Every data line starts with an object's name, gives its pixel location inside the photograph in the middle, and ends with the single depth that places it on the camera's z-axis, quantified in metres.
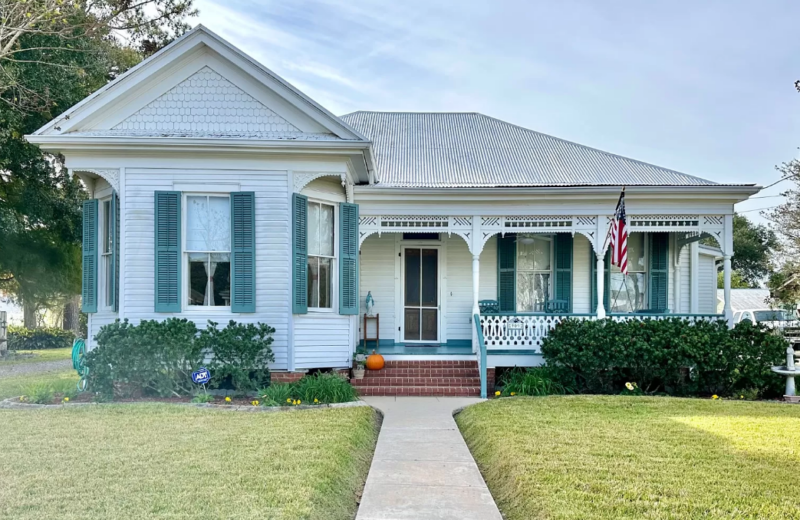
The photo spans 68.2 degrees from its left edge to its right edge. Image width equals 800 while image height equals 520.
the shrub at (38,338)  23.47
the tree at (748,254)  36.53
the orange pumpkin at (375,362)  10.27
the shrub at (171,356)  8.71
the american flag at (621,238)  9.90
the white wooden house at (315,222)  9.39
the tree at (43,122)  14.12
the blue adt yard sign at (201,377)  8.91
